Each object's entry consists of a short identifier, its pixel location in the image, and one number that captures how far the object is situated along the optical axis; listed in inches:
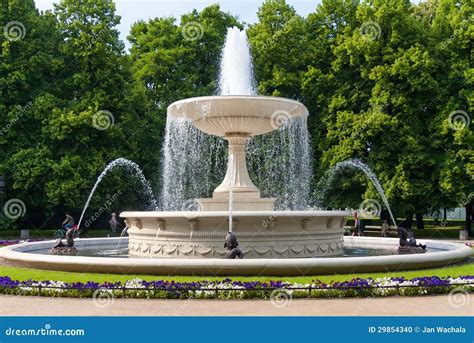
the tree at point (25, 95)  1231.5
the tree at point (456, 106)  1182.3
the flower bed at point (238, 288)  417.4
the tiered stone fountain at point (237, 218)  596.4
